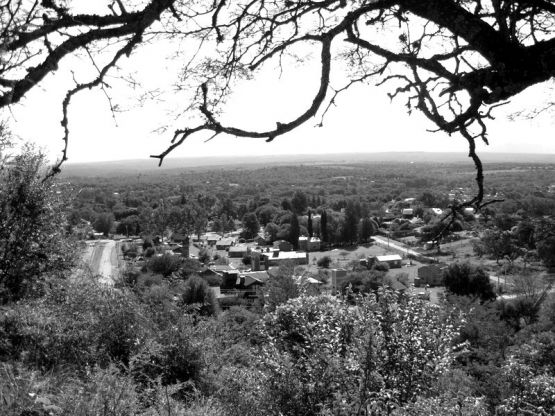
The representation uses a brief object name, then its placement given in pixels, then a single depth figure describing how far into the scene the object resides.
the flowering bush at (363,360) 3.12
